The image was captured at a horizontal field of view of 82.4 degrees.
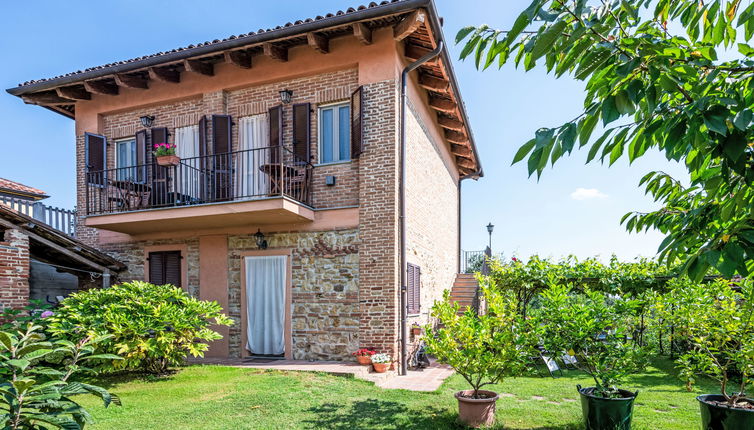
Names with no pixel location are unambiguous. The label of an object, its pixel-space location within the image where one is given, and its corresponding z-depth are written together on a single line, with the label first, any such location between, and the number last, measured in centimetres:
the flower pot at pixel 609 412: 459
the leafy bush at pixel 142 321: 678
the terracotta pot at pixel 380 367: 773
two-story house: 831
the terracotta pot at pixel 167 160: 882
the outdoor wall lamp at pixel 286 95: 920
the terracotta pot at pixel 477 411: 508
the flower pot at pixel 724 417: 419
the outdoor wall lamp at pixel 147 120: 1036
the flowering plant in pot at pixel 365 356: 788
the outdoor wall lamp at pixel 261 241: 909
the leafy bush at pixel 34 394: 208
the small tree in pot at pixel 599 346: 464
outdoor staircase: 1330
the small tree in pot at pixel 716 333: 433
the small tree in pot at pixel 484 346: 514
